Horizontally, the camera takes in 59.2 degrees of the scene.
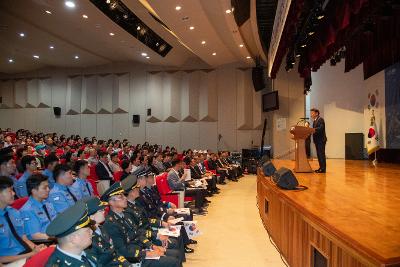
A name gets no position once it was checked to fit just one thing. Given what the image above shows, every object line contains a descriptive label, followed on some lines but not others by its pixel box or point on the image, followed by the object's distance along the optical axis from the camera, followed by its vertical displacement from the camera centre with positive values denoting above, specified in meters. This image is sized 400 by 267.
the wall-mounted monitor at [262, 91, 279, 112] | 15.28 +1.59
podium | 6.41 -0.20
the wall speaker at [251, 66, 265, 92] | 16.47 +2.78
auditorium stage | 2.37 -0.76
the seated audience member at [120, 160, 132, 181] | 6.40 -0.54
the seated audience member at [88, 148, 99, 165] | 8.79 -0.54
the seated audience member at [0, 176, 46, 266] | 2.97 -0.86
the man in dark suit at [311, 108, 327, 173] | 6.60 +0.08
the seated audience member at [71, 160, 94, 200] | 5.07 -0.64
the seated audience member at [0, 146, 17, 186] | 5.12 -0.42
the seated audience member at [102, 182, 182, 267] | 3.21 -0.96
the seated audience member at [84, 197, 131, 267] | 2.74 -0.86
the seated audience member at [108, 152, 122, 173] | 8.58 -0.66
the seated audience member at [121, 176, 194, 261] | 3.88 -0.95
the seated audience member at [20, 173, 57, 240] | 3.39 -0.73
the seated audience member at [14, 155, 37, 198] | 5.16 -0.55
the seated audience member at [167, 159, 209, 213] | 6.93 -1.01
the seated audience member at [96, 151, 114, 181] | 7.71 -0.73
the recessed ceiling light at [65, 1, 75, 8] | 9.68 +3.71
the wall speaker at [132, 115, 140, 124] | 18.05 +0.91
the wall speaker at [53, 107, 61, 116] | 18.84 +1.38
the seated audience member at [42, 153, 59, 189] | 5.78 -0.45
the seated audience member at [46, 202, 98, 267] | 2.04 -0.59
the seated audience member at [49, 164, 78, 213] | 4.20 -0.67
